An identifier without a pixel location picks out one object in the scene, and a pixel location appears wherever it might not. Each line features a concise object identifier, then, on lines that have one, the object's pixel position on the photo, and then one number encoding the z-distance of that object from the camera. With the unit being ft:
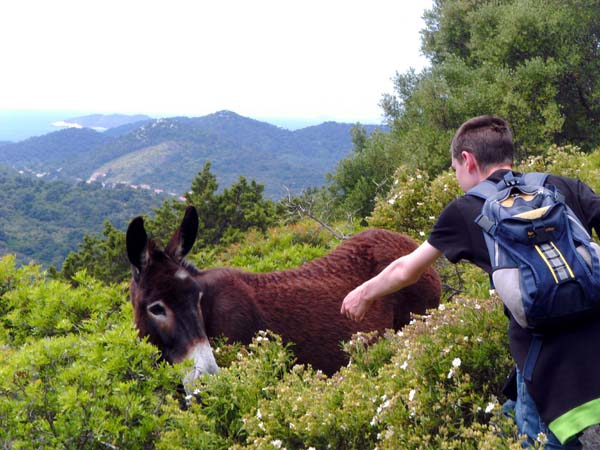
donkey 16.24
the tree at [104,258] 82.44
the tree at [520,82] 74.95
